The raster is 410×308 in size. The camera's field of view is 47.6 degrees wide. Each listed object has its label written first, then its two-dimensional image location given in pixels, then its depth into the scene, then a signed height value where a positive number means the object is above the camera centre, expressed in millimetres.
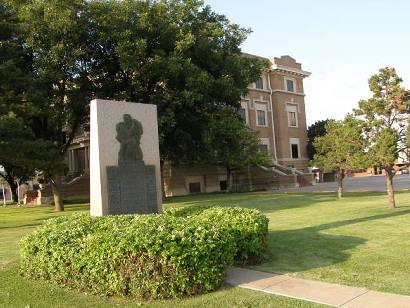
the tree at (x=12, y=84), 19377 +5476
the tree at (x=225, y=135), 27125 +2954
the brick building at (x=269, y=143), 48062 +4890
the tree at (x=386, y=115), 14984 +1945
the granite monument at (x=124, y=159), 10992 +774
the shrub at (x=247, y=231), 7888 -825
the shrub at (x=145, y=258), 6105 -943
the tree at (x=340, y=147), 15930 +1227
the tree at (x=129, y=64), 24094 +7028
